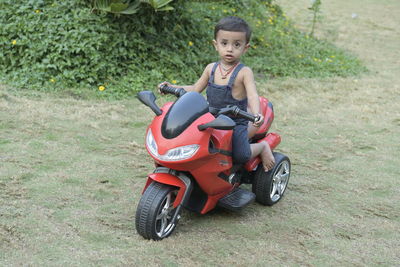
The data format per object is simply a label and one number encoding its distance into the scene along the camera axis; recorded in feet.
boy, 12.04
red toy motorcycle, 10.56
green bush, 21.95
